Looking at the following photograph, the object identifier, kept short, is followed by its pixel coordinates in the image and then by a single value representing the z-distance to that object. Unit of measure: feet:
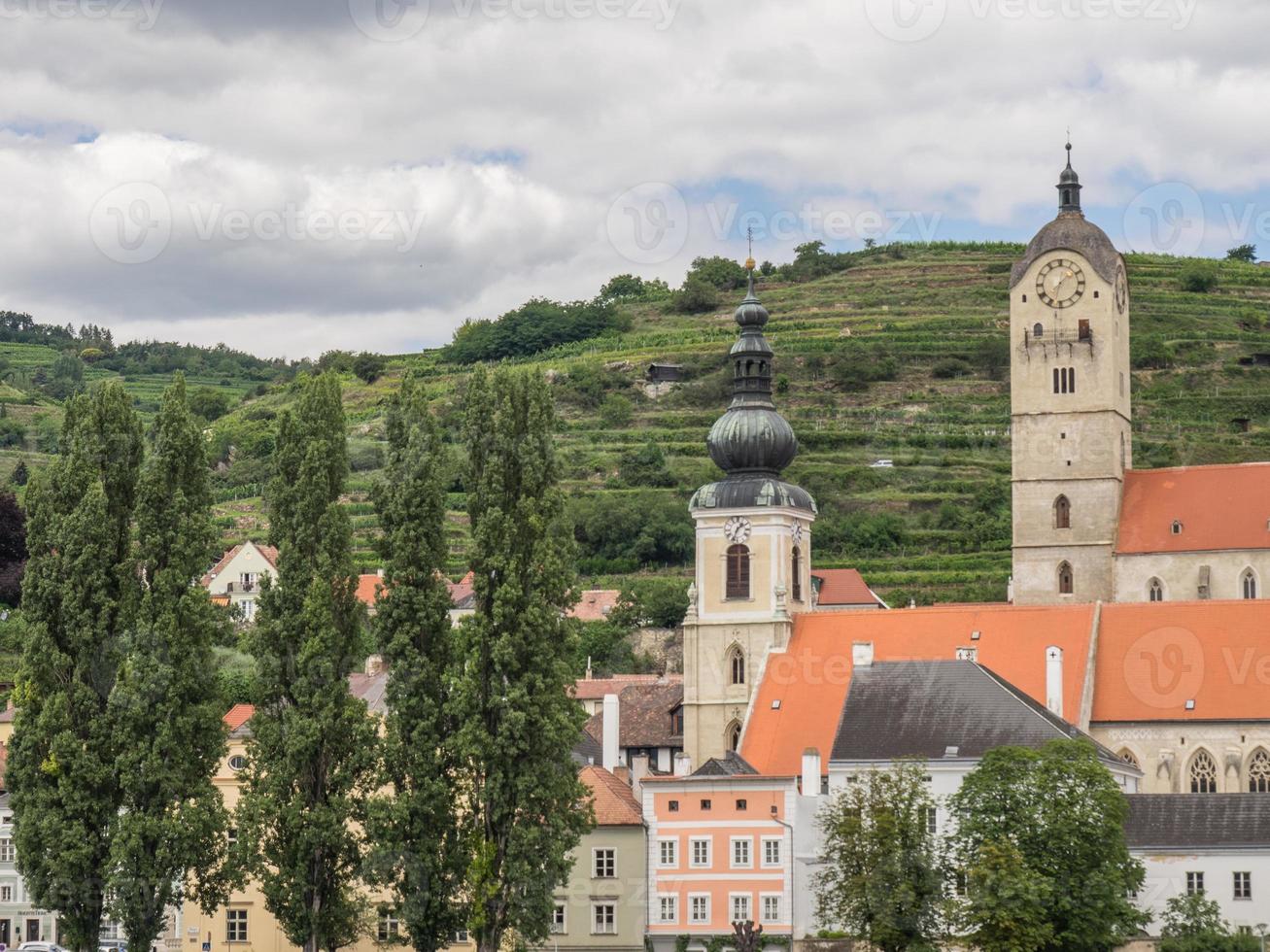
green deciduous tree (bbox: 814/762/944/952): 174.40
